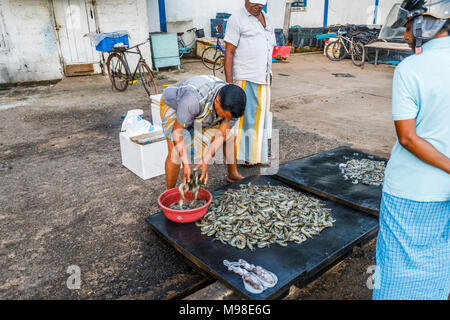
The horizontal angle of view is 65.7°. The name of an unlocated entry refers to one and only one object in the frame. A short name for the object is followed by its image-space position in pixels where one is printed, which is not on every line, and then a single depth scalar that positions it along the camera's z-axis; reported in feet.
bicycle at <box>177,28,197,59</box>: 39.53
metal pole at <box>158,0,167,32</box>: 38.55
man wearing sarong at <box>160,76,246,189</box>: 8.79
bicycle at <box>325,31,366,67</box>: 40.32
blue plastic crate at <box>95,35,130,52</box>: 25.40
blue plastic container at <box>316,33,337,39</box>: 44.29
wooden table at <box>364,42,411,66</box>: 36.72
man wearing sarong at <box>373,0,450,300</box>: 5.14
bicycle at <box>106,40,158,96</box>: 26.16
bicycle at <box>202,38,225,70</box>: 36.76
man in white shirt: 12.34
